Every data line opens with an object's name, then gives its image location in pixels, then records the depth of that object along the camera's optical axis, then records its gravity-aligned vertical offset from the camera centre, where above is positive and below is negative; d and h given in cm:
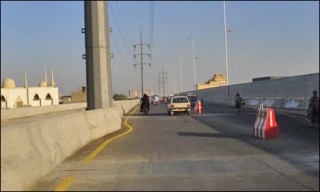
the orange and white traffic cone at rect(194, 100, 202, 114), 4222 -92
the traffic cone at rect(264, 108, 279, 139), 1795 -108
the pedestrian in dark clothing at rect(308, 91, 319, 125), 2172 -59
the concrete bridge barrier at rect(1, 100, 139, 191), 895 -94
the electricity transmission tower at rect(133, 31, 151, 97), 11051 +845
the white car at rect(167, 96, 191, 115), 4112 -72
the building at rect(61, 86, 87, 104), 13275 +76
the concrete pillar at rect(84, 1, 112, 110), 2406 +199
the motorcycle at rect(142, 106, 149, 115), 4243 -97
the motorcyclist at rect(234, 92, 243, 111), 3847 -43
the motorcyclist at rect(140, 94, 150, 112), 4281 -29
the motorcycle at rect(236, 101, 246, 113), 3838 -90
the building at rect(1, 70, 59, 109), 11290 +119
